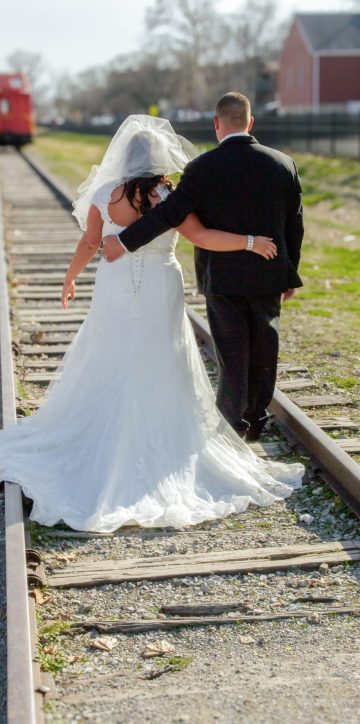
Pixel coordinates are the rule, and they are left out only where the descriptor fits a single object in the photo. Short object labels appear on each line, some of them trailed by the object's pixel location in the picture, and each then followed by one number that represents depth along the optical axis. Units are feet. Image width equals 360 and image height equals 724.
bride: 32.99
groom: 34.22
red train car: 269.44
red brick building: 465.06
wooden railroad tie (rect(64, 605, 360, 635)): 25.34
